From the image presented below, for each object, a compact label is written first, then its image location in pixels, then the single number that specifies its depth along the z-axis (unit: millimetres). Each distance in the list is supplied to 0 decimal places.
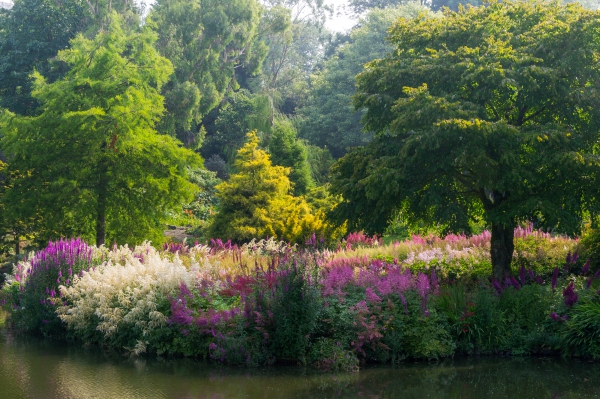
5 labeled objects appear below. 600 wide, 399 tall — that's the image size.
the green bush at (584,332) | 9469
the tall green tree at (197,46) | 34594
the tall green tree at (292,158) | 28188
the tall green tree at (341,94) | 38875
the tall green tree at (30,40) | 33125
